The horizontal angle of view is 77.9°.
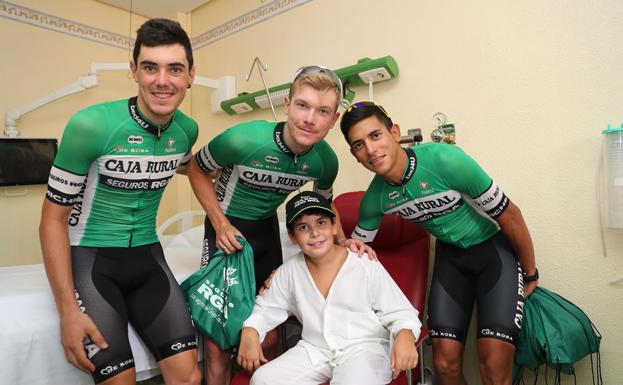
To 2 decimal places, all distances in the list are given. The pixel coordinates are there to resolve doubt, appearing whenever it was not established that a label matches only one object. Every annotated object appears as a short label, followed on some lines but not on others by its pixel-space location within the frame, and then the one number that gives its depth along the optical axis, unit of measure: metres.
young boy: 1.19
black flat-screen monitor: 2.85
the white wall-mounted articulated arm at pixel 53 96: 2.84
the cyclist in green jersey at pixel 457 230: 1.43
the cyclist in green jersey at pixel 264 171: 1.44
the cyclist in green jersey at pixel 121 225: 1.18
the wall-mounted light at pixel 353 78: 2.11
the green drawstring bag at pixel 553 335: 1.38
